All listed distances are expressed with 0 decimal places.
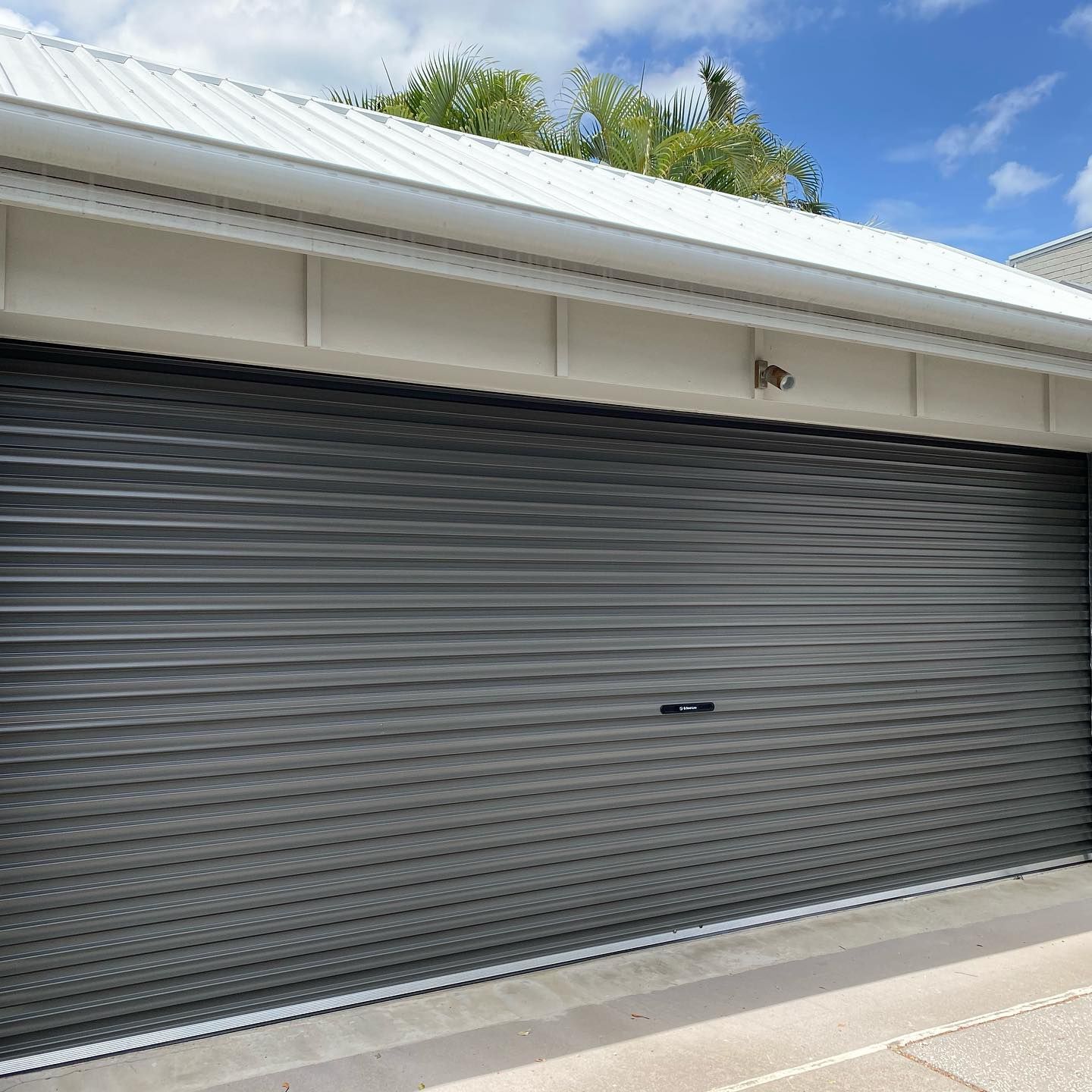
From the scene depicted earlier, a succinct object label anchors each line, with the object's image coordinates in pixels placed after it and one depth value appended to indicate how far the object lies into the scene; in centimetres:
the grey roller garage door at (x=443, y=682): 365
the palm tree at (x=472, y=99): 1205
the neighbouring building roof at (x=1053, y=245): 1153
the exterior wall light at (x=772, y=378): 466
